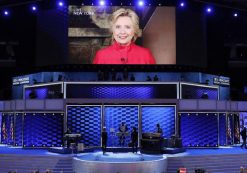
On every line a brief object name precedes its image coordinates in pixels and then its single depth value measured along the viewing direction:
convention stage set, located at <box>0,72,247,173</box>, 20.80
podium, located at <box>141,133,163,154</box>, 17.48
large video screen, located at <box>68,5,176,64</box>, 23.92
